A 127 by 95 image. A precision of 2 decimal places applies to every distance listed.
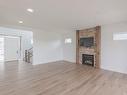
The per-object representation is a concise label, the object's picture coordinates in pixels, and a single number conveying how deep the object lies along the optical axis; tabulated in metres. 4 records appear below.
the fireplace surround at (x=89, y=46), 4.65
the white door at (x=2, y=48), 6.39
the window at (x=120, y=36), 3.81
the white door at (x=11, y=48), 6.54
